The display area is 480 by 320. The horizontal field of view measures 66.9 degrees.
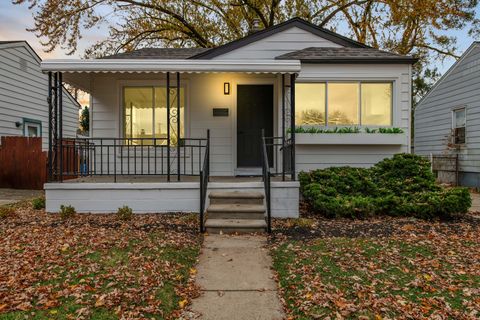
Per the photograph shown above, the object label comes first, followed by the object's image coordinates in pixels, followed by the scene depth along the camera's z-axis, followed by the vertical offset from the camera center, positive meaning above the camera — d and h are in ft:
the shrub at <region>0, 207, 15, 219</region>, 20.95 -3.41
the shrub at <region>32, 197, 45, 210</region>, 23.73 -3.30
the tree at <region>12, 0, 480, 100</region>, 53.31 +20.79
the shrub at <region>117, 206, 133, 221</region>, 20.83 -3.43
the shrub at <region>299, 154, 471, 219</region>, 21.62 -2.37
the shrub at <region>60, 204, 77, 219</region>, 21.02 -3.38
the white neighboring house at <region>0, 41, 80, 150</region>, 40.93 +7.42
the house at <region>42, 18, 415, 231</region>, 22.72 +3.07
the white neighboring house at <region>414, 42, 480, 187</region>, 39.14 +4.08
